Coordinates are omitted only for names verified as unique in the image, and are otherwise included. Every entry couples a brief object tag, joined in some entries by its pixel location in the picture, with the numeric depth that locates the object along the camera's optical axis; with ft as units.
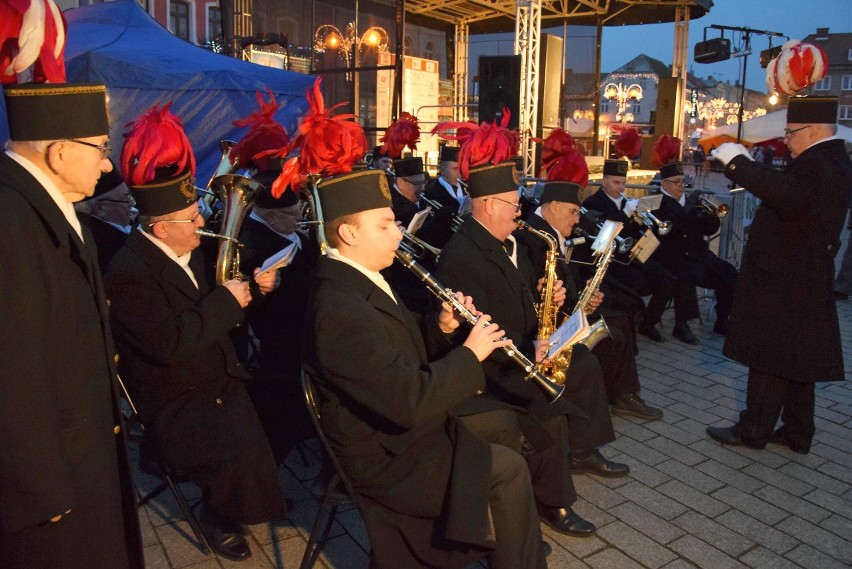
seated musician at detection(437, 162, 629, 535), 12.51
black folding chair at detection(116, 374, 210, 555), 11.00
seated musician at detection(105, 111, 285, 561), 10.69
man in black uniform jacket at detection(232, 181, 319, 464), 12.83
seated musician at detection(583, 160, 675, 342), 21.98
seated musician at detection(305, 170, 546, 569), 8.05
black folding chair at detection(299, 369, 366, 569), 8.63
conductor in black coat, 14.10
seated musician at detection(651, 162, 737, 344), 24.25
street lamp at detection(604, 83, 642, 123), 89.45
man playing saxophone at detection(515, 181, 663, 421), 17.10
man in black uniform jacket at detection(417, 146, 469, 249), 21.54
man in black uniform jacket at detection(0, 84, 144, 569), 6.27
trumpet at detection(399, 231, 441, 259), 16.25
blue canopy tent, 25.63
